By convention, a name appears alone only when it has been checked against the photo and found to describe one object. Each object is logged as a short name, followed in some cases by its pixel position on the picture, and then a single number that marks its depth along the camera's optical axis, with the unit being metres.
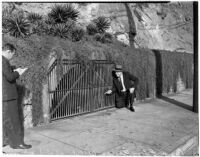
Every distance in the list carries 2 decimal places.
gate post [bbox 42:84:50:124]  6.50
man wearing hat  8.80
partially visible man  4.23
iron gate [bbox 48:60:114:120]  6.95
